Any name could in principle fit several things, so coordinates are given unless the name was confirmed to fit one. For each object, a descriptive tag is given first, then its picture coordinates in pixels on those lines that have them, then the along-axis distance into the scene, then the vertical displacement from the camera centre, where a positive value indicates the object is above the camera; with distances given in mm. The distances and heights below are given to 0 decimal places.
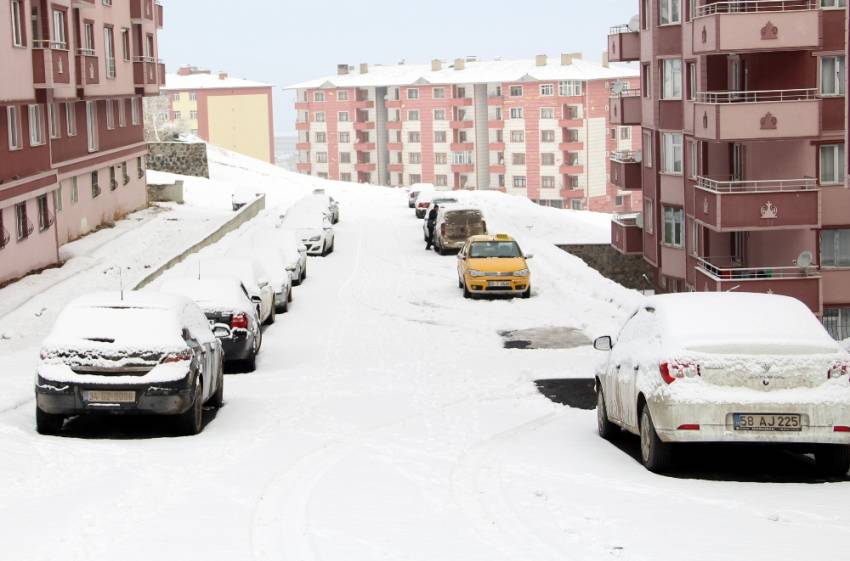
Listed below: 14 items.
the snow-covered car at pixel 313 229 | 42312 -2999
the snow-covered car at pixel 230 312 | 18906 -2513
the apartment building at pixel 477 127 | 131000 +303
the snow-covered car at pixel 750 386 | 10164 -2020
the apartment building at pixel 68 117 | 34312 +804
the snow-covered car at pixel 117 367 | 12617 -2138
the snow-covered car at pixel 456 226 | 42688 -3102
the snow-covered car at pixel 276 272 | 27688 -2847
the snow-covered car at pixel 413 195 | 68625 -3283
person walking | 45384 -3122
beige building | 153750 +2643
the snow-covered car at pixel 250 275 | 23938 -2521
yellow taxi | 30516 -3267
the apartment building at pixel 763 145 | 32688 -641
